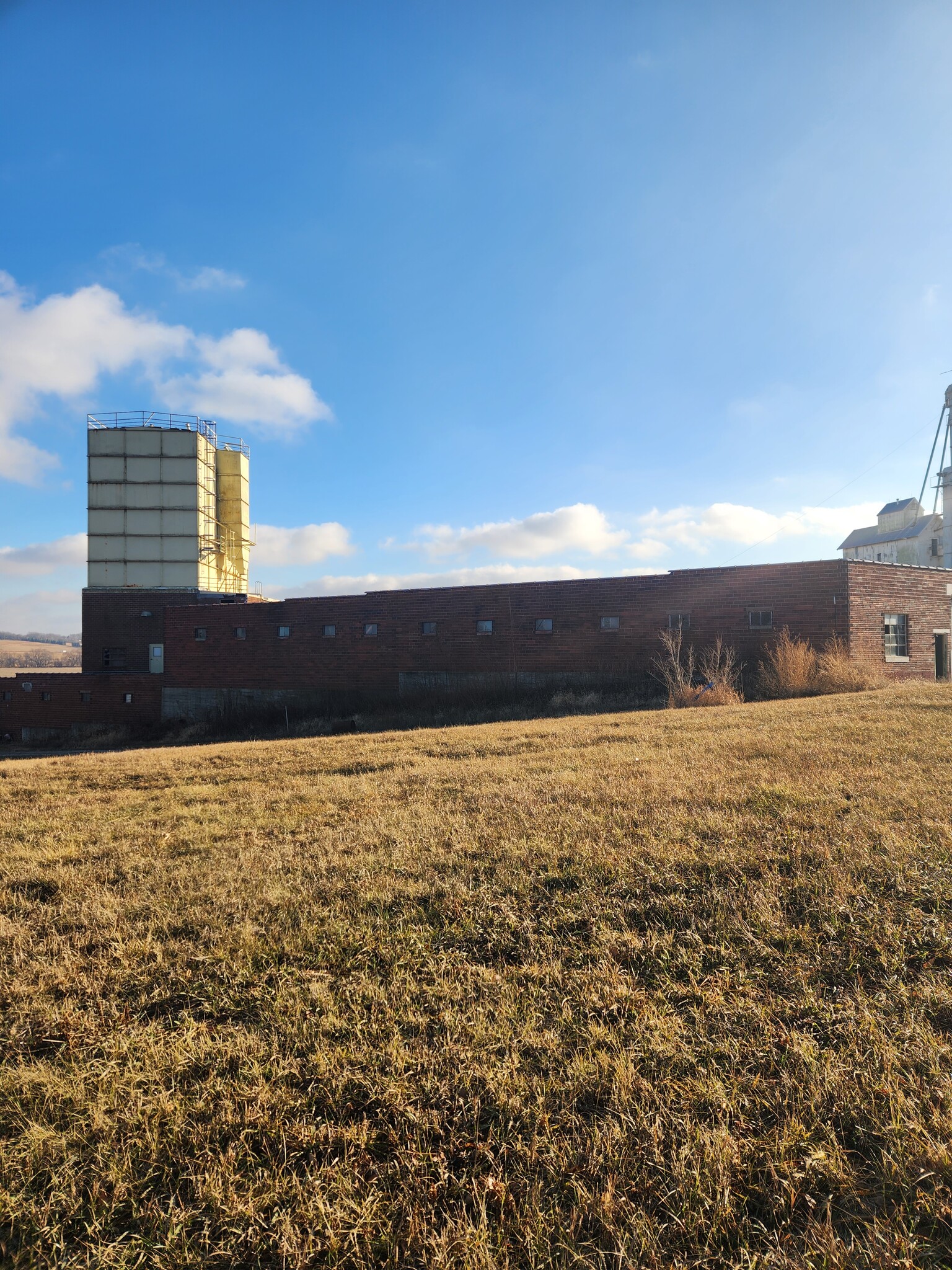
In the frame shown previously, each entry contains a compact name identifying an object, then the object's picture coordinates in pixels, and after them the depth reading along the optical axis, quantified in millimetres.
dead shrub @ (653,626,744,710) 16469
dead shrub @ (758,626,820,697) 16969
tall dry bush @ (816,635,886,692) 16500
